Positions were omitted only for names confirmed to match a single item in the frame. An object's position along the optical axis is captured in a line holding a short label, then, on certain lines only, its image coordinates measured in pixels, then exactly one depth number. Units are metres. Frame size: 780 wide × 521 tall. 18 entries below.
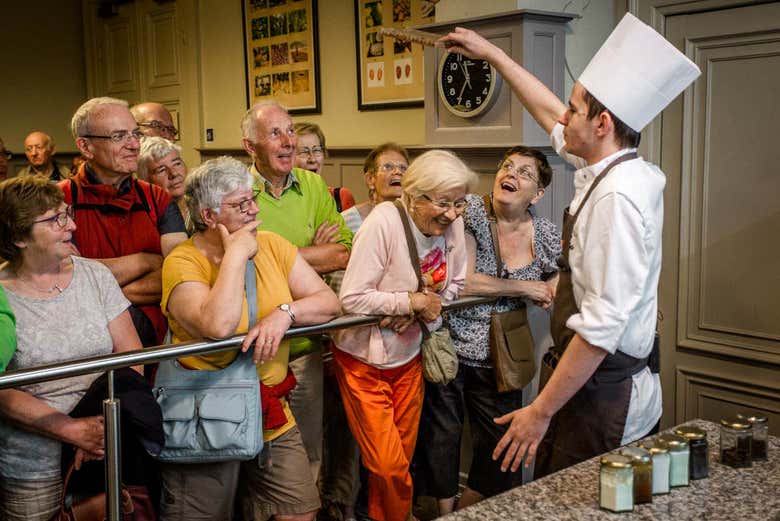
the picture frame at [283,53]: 5.82
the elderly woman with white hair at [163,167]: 3.58
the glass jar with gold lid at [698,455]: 1.68
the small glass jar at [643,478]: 1.57
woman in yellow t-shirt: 2.32
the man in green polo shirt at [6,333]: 2.07
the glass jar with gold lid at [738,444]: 1.74
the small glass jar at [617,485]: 1.54
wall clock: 3.46
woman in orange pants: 2.64
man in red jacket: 2.78
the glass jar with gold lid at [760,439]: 1.76
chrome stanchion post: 2.06
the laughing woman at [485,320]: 3.02
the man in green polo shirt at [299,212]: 3.04
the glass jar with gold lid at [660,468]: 1.61
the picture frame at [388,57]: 4.99
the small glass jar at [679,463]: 1.64
